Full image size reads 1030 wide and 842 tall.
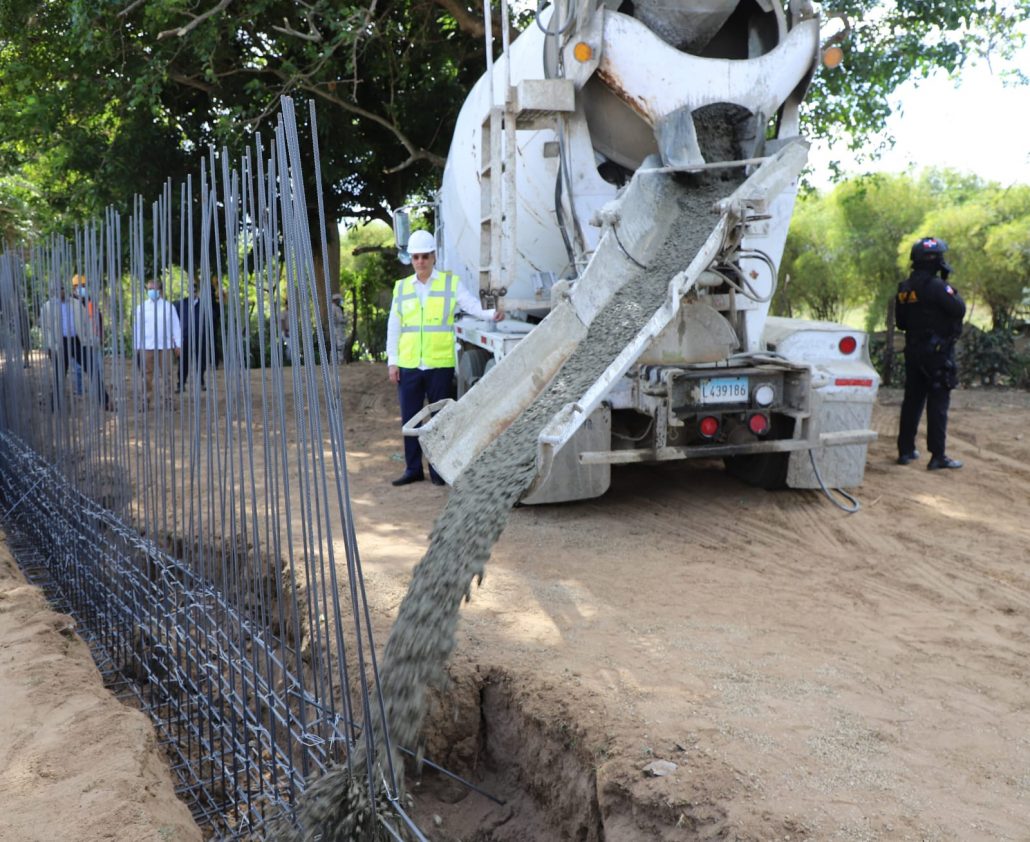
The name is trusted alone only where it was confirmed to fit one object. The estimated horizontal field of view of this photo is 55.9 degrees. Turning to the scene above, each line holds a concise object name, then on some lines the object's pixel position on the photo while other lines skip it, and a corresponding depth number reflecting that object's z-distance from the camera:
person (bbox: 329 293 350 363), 14.21
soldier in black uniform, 7.42
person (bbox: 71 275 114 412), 5.95
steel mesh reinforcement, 3.07
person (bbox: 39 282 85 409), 6.68
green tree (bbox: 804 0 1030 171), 9.30
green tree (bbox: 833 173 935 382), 15.68
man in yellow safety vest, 7.14
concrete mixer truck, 5.41
